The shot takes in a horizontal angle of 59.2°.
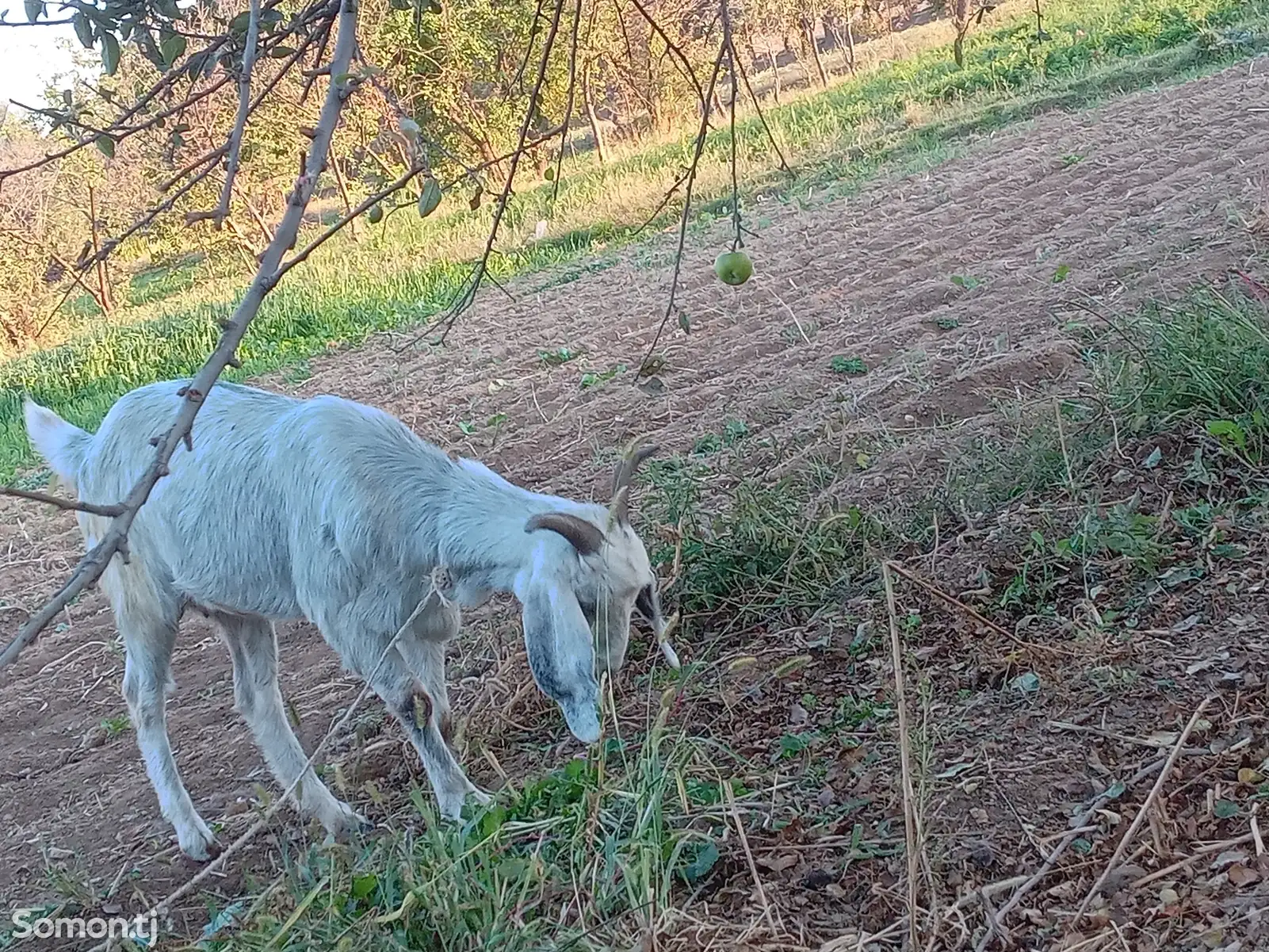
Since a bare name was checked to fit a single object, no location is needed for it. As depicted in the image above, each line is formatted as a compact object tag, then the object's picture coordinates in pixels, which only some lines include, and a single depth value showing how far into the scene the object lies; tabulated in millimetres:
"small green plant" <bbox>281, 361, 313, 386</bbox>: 11055
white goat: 3248
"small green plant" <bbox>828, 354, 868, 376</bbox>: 6504
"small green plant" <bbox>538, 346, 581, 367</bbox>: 8836
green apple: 2271
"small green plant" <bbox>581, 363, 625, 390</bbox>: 7828
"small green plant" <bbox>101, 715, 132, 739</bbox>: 4957
